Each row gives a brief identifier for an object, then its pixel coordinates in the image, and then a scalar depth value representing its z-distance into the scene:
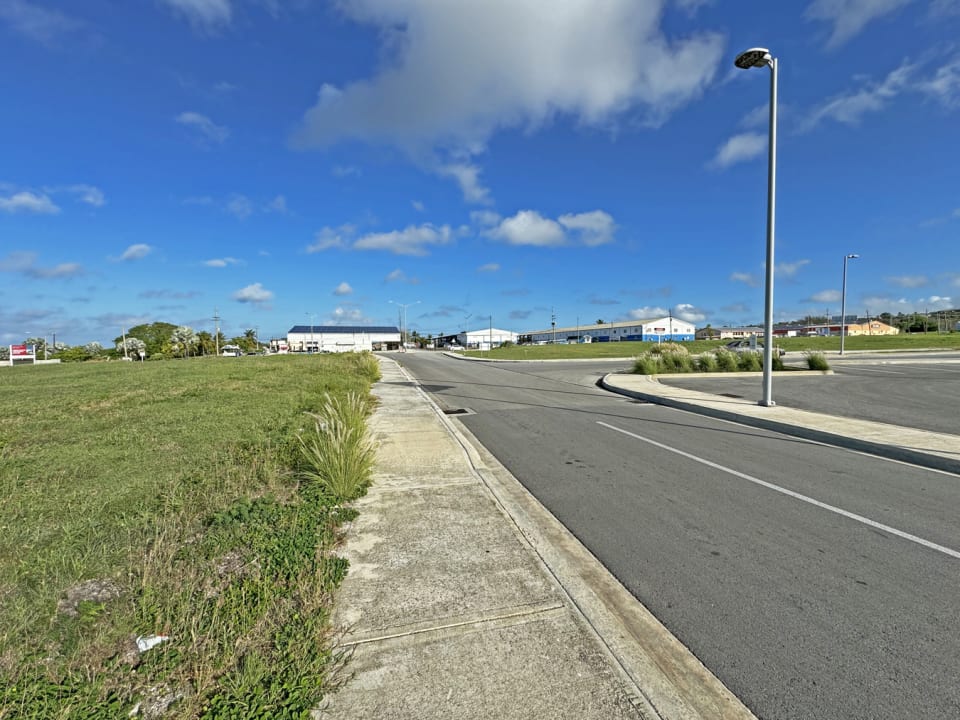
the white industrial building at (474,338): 142.26
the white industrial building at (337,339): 129.38
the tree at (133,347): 95.89
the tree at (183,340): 100.06
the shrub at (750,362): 24.31
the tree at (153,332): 119.38
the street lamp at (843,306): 34.46
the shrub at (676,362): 23.45
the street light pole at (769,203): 11.65
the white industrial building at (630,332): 126.62
